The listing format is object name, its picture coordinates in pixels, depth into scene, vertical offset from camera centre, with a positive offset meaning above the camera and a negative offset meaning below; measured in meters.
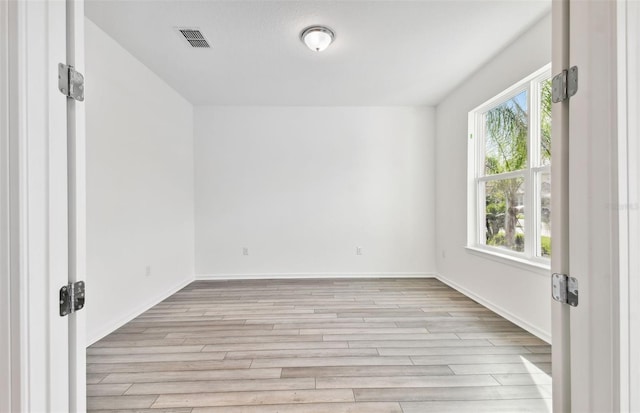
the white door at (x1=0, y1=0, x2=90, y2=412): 0.66 +0.01
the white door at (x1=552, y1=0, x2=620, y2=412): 0.66 +0.00
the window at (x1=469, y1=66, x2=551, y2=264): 2.49 +0.36
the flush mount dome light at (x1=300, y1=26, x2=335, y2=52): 2.39 +1.51
